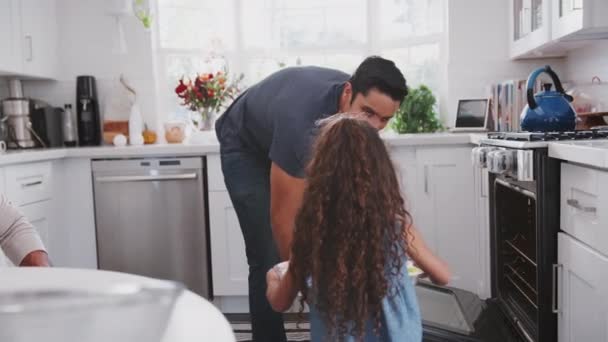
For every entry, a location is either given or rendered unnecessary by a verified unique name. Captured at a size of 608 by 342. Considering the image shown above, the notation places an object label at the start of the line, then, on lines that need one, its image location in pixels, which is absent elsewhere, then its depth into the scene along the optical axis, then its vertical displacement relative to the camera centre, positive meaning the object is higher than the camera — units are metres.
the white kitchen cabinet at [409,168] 2.83 -0.22
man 1.41 -0.03
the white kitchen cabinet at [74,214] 2.95 -0.41
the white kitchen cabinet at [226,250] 2.88 -0.60
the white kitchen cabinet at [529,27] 2.52 +0.44
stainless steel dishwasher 2.92 -0.44
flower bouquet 3.29 +0.20
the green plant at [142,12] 3.38 +0.70
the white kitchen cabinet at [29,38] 2.89 +0.52
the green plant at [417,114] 3.27 +0.05
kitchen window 3.65 +0.57
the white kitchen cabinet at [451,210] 2.81 -0.43
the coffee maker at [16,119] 3.16 +0.09
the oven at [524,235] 1.76 -0.41
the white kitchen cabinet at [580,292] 1.47 -0.48
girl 1.09 -0.22
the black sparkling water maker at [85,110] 3.40 +0.14
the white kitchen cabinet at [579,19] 2.07 +0.36
